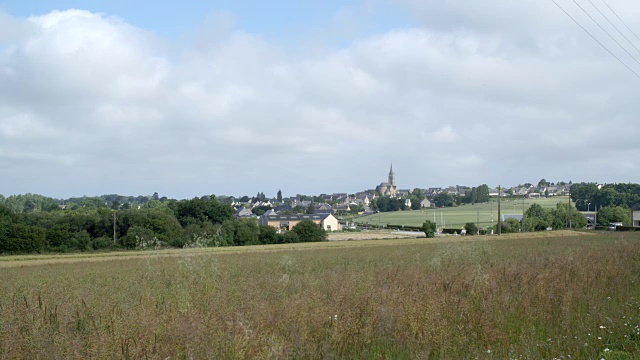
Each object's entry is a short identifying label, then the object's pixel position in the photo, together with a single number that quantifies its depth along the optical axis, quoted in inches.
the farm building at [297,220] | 5906.0
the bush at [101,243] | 2923.2
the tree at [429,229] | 3543.3
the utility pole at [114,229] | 3146.2
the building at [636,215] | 3941.9
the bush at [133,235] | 2918.3
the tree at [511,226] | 4018.2
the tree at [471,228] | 3900.6
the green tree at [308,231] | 3565.5
